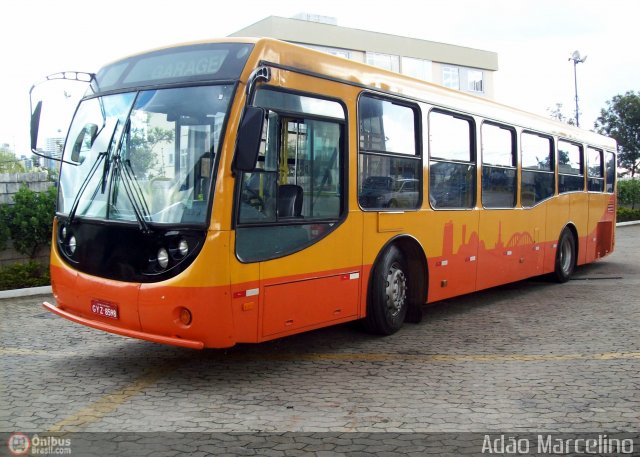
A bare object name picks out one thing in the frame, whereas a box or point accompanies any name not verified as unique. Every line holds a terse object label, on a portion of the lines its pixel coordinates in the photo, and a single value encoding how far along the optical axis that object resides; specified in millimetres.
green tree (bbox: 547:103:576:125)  41125
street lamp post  31672
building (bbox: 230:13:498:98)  39375
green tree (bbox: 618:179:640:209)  32781
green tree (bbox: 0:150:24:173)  13914
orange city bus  5262
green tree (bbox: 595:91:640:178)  38406
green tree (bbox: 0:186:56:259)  10875
